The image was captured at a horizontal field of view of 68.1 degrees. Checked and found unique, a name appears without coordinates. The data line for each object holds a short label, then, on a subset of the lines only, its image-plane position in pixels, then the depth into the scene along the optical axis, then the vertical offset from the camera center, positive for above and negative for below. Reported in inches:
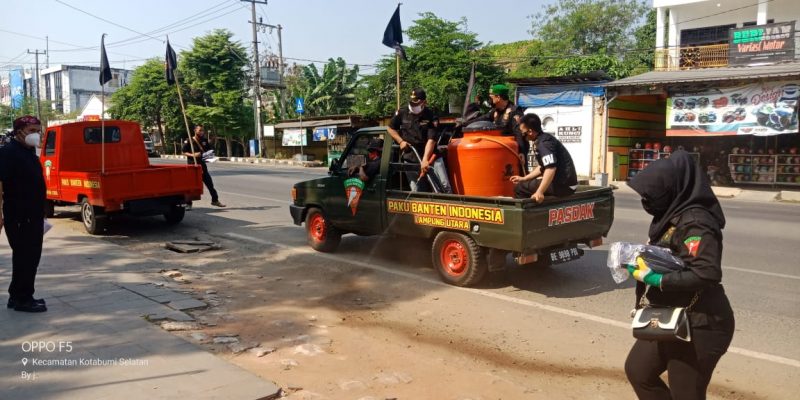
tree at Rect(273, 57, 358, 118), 1509.6 +180.4
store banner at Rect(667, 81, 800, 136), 688.7 +60.4
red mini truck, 374.0 -11.9
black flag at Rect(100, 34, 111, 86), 474.0 +74.1
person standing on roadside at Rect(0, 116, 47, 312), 202.5 -16.5
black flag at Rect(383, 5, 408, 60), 442.6 +93.8
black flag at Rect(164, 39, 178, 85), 549.6 +87.3
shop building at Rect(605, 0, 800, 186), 705.0 +67.0
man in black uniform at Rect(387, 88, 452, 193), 278.8 +14.4
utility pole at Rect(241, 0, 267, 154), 1448.1 +160.0
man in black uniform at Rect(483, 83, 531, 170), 276.8 +21.6
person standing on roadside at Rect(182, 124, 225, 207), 512.4 +6.2
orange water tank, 258.1 -1.1
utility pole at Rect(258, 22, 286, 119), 1617.0 +157.5
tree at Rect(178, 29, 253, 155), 1595.7 +210.1
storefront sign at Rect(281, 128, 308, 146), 1418.6 +51.7
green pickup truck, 233.3 -25.9
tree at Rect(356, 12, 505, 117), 1136.8 +190.8
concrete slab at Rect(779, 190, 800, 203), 645.5 -39.4
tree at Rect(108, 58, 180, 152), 1758.1 +175.8
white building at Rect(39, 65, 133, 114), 3526.1 +453.0
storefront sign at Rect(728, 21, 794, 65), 781.3 +158.1
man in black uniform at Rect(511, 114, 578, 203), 240.2 -3.1
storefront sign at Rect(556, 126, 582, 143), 880.9 +38.6
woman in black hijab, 102.5 -19.1
